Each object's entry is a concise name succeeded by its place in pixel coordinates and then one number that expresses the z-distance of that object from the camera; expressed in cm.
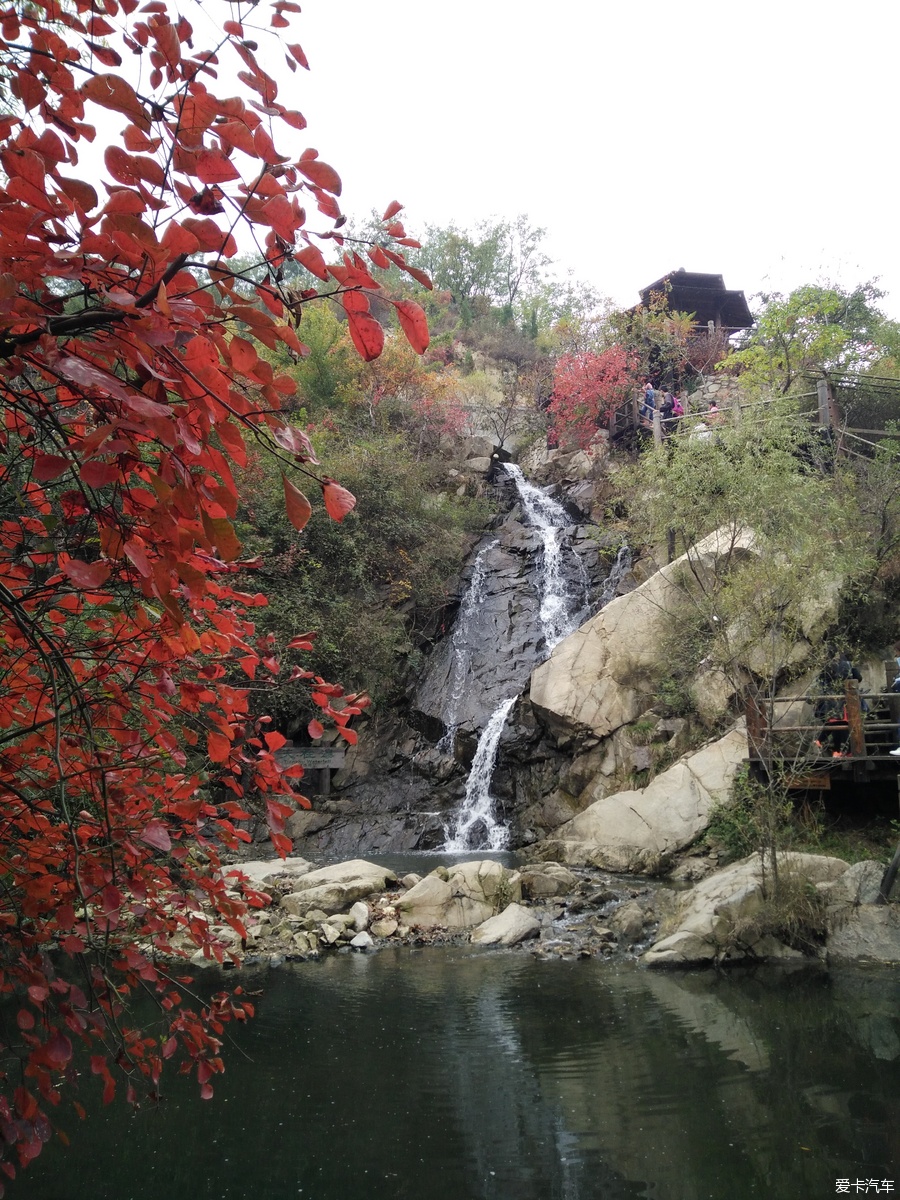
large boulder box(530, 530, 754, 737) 1475
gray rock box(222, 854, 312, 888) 1126
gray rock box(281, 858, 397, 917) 1024
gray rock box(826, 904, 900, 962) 812
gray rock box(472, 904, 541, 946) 923
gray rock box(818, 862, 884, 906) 860
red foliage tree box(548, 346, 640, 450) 2312
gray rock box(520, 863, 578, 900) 1052
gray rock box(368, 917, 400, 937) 959
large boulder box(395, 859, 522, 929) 990
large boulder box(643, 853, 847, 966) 823
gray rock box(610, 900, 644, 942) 907
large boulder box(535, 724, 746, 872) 1198
